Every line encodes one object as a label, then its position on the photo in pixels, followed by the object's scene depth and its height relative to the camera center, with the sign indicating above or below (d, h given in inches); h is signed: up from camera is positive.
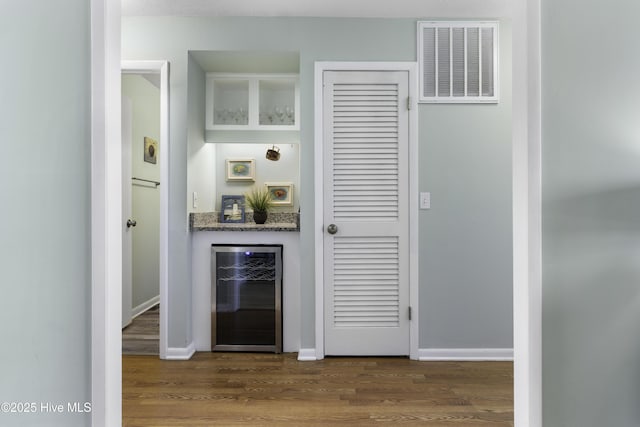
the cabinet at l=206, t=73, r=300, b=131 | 127.0 +37.0
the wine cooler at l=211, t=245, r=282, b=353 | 112.4 -23.7
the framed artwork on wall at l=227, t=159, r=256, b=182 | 141.4 +16.2
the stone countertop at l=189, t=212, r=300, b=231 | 111.8 -3.5
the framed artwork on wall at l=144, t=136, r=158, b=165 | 161.9 +27.2
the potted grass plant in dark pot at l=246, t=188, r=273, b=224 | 123.8 +2.0
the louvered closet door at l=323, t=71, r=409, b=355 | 109.1 -1.0
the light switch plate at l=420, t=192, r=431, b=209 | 108.6 +4.4
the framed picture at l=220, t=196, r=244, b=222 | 131.4 +1.7
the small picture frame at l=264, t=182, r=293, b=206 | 142.4 +7.9
